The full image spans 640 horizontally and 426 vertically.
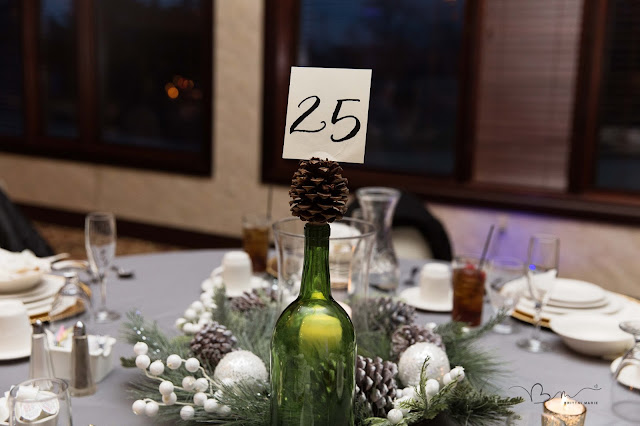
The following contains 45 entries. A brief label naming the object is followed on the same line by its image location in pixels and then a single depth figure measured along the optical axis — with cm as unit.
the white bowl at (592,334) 129
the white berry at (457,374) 96
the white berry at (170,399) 97
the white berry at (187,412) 94
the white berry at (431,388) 96
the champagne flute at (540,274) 139
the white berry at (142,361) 100
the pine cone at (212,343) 109
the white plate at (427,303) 156
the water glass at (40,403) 83
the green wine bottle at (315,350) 85
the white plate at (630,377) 110
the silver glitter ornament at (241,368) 100
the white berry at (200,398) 95
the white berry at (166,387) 95
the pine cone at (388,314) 123
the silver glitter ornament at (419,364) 104
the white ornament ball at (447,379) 97
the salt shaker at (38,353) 107
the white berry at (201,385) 96
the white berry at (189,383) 96
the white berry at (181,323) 125
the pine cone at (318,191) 82
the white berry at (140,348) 101
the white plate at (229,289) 159
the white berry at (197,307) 129
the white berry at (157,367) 99
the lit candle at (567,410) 87
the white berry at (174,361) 99
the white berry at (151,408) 95
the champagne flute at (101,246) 152
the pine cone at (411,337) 112
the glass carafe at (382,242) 163
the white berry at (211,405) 93
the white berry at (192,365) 99
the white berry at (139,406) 95
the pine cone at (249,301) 132
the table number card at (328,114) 86
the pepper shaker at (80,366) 111
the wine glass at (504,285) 143
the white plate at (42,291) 148
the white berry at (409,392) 97
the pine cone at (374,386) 94
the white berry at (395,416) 90
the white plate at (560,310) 151
